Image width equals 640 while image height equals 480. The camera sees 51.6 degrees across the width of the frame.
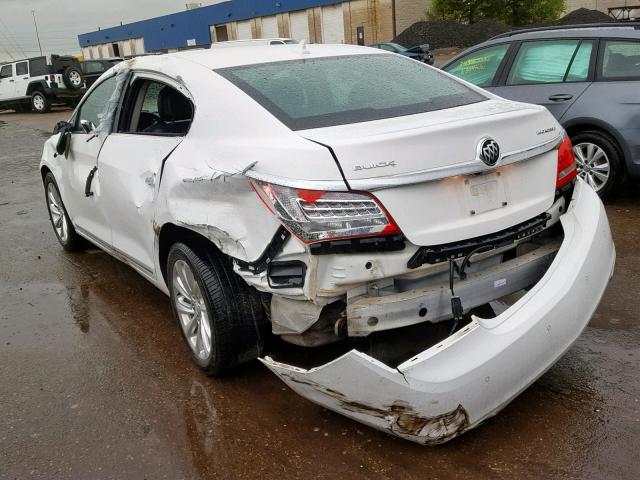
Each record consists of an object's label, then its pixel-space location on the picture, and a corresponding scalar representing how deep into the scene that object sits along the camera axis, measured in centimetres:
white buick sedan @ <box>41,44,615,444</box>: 258
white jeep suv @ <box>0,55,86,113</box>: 2259
